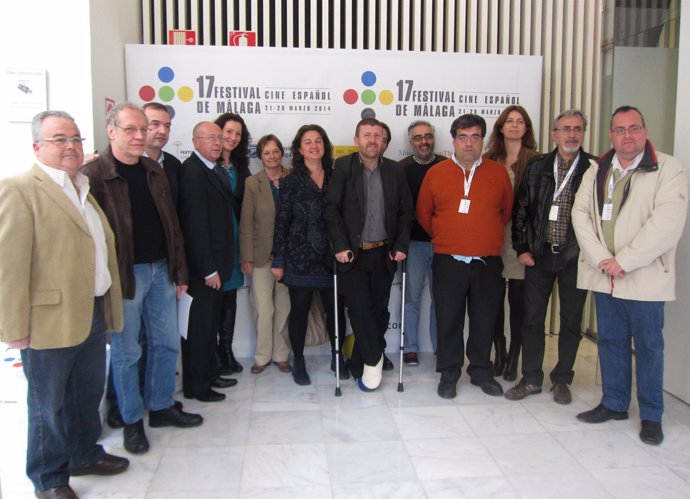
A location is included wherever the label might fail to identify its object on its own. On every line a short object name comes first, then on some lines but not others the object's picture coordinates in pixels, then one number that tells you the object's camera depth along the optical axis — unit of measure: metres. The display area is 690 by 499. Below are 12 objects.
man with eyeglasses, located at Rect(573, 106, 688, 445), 3.11
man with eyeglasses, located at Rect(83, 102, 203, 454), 2.85
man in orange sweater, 3.71
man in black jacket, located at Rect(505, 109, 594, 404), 3.63
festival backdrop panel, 4.48
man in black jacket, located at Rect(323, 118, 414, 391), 3.81
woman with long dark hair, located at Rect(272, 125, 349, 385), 3.95
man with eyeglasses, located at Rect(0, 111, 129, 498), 2.27
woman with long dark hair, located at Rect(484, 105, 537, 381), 4.01
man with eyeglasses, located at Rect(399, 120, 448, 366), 4.38
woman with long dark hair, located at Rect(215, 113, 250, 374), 4.07
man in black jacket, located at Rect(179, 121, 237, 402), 3.41
